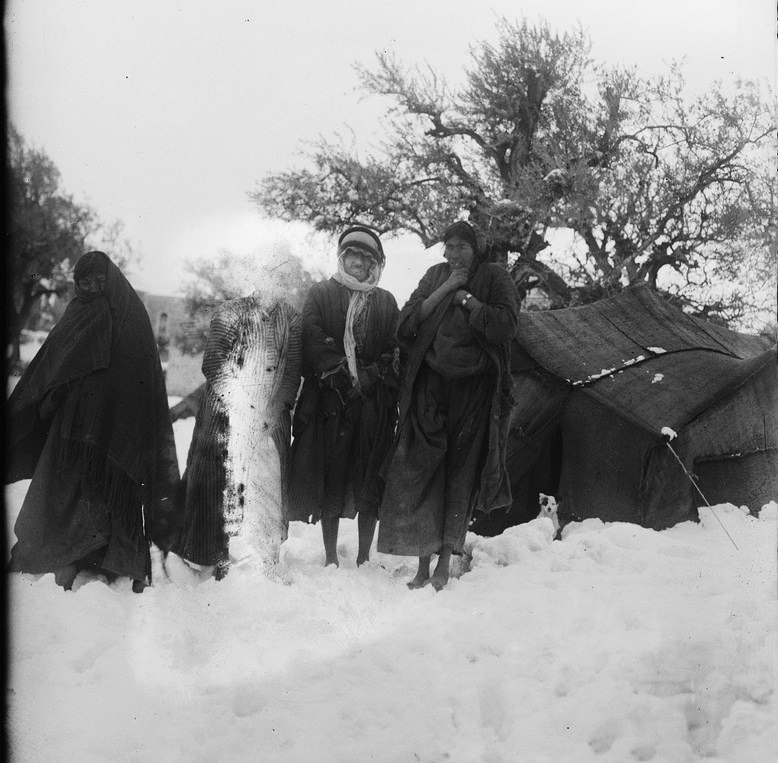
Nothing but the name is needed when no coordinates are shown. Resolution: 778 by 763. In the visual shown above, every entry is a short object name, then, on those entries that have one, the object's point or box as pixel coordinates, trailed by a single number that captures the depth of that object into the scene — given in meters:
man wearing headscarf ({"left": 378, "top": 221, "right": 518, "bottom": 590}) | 2.94
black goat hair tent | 3.61
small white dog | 4.00
